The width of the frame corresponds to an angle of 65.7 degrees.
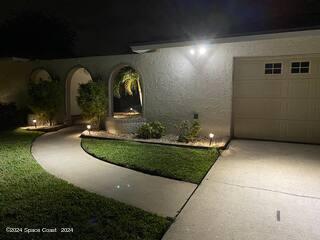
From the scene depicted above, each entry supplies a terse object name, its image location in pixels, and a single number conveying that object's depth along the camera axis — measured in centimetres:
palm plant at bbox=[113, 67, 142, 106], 1102
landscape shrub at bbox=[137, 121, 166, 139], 880
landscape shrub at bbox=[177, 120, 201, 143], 823
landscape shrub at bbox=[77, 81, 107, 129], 972
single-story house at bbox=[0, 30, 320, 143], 781
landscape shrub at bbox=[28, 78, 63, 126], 1064
